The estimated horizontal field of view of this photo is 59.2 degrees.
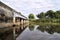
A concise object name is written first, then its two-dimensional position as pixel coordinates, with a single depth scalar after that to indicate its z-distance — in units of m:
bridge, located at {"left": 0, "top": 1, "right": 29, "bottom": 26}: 8.94
